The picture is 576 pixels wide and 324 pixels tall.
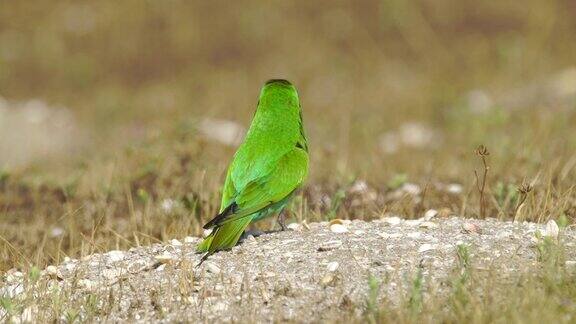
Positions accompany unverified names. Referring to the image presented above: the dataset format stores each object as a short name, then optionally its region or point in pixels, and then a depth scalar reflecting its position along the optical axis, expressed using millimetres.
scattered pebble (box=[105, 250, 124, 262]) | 13102
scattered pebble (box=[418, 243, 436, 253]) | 11977
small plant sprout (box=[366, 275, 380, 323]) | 9898
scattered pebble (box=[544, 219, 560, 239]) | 12242
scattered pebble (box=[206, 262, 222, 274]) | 11906
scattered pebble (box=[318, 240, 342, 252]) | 12214
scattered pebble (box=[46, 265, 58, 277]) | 12566
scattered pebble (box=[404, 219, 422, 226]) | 13349
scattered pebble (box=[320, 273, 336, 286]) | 11164
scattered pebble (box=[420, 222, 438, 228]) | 13078
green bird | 12312
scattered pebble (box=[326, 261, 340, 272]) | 11533
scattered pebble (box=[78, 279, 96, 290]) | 12066
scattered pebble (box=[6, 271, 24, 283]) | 12695
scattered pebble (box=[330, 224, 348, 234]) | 13023
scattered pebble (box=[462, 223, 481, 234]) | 12641
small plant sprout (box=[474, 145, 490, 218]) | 12702
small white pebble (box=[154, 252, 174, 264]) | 12374
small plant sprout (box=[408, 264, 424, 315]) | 9852
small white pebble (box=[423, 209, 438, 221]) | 14039
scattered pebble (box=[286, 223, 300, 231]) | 13531
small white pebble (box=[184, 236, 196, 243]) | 13675
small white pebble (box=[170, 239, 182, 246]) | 13426
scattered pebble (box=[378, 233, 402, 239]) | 12609
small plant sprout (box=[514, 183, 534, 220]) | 12887
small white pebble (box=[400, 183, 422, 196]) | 16677
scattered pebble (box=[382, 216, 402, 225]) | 13542
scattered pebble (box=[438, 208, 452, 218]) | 14336
